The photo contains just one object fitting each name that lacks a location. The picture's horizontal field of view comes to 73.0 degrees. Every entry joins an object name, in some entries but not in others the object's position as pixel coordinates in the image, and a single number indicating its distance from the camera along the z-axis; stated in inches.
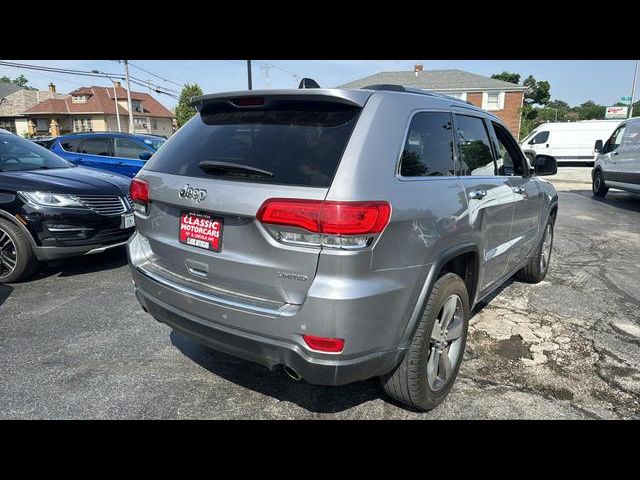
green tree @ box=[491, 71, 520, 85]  1760.6
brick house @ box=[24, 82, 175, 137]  2229.3
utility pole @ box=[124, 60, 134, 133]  1423.5
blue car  384.8
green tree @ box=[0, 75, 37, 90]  3904.0
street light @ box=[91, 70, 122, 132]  2069.4
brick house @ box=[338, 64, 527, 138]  1380.4
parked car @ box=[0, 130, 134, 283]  184.9
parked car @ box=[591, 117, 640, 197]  405.4
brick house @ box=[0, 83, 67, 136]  2361.0
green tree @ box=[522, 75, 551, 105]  1952.5
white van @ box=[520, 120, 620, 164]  877.2
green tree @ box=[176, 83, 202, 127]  1795.0
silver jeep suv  77.5
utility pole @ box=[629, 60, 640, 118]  1023.9
